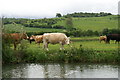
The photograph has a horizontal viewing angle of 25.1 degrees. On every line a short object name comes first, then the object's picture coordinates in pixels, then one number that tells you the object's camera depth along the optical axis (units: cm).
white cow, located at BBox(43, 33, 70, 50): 2935
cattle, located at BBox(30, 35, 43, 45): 3344
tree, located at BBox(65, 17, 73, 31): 7580
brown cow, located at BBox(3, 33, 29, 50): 2547
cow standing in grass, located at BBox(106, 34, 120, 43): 3814
